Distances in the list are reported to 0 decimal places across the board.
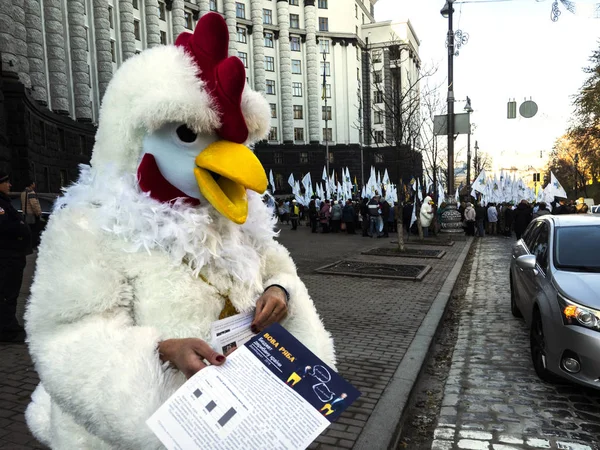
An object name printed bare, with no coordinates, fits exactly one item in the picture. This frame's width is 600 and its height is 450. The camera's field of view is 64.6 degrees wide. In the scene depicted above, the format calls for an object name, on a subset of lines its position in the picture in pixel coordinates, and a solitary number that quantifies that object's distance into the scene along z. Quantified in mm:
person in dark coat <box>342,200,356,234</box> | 21594
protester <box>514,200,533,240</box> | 16922
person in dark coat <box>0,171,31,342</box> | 5246
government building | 22000
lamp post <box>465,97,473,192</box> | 31791
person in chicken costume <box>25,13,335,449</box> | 1510
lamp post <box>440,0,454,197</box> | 17000
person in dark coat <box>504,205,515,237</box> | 20833
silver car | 3883
